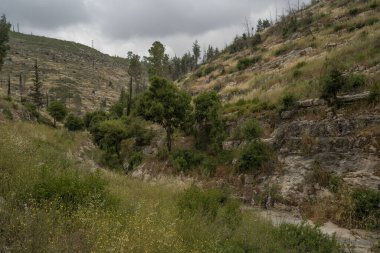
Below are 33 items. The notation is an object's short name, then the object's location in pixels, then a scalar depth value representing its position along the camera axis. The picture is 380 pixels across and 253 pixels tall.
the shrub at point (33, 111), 48.95
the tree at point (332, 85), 17.33
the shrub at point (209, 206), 7.38
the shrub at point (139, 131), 32.16
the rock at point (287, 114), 19.53
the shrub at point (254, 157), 18.06
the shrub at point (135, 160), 28.37
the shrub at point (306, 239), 7.12
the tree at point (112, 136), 33.41
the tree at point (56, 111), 55.19
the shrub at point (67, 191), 5.64
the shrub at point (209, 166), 21.02
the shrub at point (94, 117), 51.40
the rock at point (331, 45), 33.34
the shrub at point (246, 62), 46.10
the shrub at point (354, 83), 17.34
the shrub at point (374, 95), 15.58
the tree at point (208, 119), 24.57
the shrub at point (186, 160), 23.20
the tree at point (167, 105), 27.19
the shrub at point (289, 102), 19.80
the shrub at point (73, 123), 53.47
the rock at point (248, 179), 17.80
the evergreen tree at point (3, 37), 48.81
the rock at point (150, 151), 28.93
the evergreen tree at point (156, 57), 57.09
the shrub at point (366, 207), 11.23
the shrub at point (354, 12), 43.60
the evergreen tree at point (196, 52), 102.88
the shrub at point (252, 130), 19.62
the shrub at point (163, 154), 26.58
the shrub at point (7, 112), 30.11
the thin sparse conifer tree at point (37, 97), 61.23
